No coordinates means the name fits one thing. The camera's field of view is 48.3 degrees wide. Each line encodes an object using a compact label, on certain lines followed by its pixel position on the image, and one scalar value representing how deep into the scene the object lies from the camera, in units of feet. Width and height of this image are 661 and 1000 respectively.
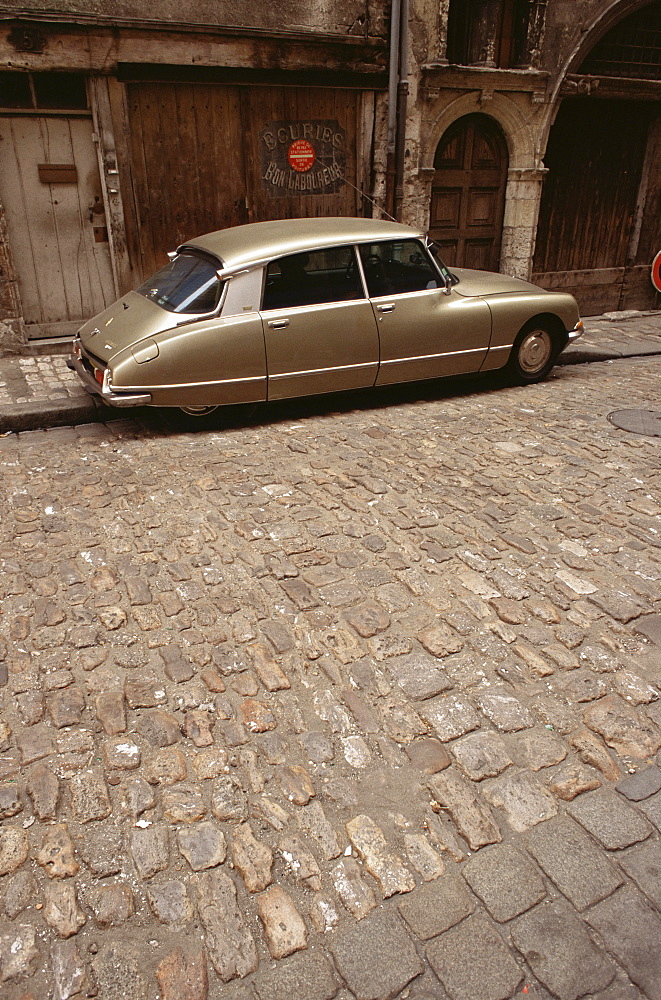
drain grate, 20.85
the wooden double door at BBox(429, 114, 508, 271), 34.35
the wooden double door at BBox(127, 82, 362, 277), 28.48
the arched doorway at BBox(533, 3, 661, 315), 35.70
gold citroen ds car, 19.65
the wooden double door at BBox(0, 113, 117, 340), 26.94
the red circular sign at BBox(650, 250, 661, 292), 36.68
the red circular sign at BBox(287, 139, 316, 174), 31.07
